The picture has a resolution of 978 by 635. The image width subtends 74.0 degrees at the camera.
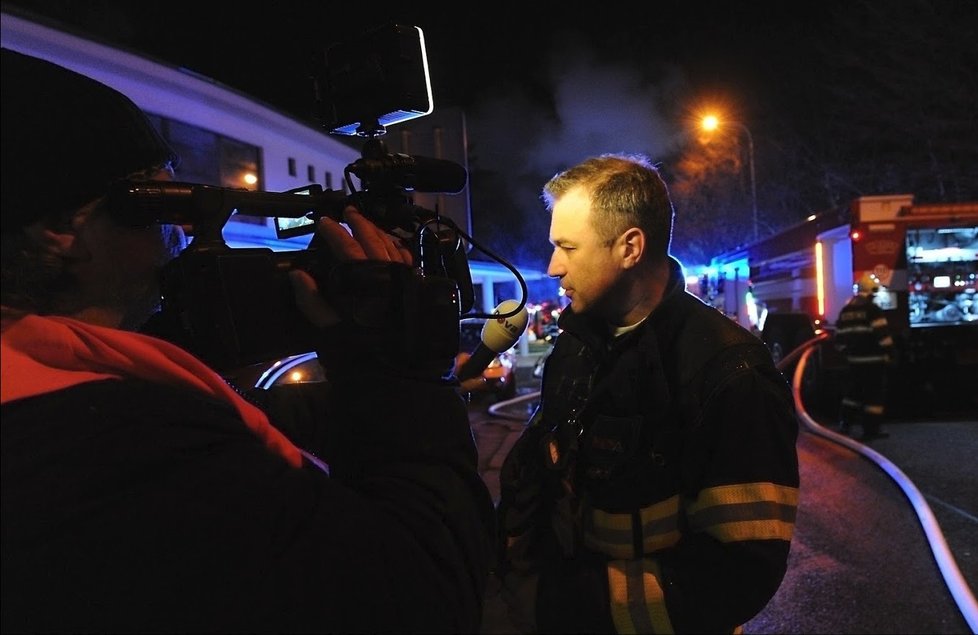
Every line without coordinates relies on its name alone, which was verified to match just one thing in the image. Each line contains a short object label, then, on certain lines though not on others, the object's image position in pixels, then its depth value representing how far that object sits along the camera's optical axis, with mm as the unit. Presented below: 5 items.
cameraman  720
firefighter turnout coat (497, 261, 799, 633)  1381
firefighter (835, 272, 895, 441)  7004
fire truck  8227
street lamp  17828
